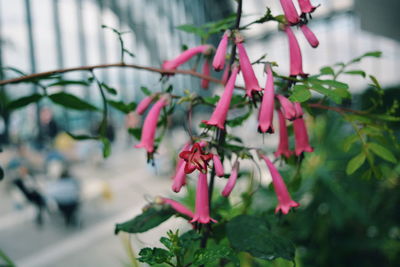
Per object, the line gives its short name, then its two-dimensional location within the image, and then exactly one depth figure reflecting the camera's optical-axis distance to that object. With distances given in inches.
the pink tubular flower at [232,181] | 18.9
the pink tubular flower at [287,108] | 18.3
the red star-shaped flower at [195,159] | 16.7
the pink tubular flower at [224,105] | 19.5
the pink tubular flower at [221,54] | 19.7
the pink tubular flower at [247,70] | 19.3
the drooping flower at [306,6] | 18.8
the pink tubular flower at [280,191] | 22.0
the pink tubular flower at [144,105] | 23.6
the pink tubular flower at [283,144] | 23.0
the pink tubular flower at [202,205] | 20.1
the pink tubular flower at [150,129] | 23.5
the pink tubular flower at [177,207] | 21.8
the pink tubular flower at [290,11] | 19.0
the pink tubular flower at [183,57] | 24.6
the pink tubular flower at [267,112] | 18.1
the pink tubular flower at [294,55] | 20.7
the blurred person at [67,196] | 132.2
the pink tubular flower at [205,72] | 25.5
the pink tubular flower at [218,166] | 18.0
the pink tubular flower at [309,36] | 19.9
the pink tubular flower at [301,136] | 22.3
